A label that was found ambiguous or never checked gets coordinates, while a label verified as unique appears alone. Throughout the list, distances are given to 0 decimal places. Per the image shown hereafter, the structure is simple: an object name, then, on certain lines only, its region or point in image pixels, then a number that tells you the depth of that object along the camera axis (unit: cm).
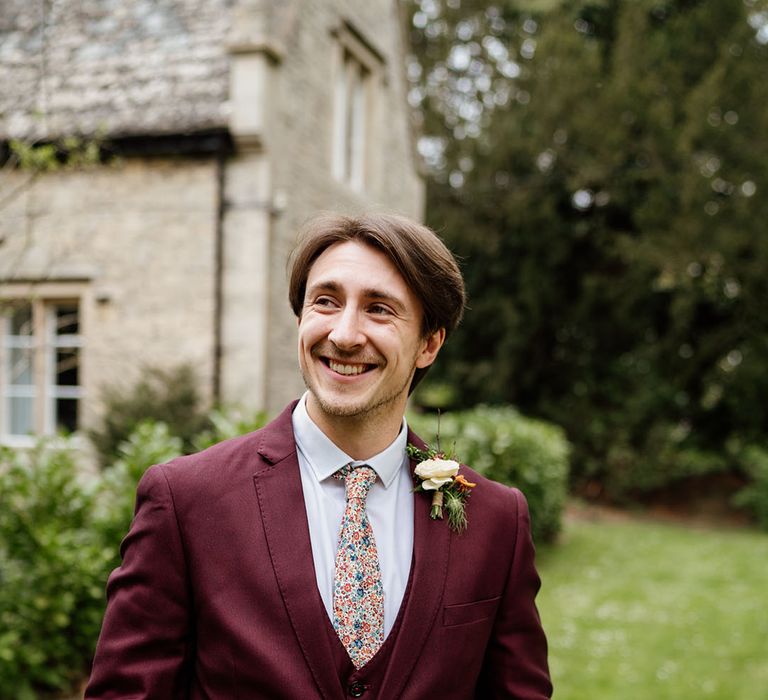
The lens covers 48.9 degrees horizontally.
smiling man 176
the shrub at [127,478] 475
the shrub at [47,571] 458
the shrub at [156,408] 843
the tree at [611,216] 1452
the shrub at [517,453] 805
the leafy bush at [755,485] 1470
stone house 884
